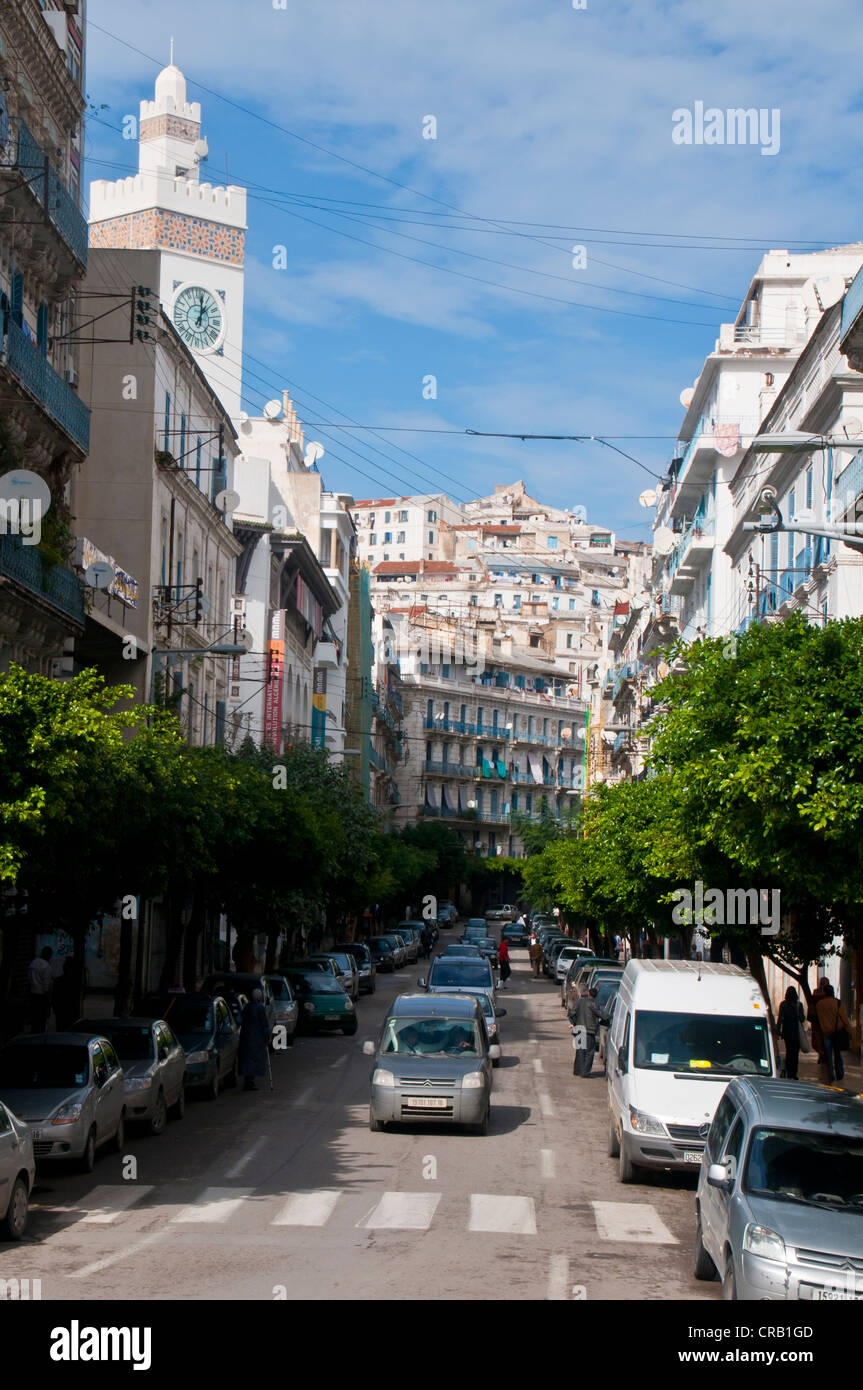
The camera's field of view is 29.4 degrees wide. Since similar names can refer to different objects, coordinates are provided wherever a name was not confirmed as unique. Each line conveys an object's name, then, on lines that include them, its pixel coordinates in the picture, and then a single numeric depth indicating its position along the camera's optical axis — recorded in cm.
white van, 1731
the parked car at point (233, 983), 3045
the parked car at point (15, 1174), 1314
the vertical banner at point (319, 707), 7131
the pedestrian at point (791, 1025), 2423
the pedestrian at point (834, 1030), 2419
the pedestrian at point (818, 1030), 2587
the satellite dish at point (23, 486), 2470
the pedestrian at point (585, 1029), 2878
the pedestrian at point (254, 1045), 2547
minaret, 8006
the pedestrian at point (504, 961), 5394
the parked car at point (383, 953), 6134
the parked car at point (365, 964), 5069
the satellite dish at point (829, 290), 4331
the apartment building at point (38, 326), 2569
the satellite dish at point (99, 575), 3142
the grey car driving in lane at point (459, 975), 3572
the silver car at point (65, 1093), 1675
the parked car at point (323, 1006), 3634
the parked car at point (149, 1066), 2016
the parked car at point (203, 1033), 2447
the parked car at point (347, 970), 4450
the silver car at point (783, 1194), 976
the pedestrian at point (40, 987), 2945
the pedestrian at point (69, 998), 2625
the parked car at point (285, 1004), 3466
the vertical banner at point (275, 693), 5594
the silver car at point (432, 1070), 2081
